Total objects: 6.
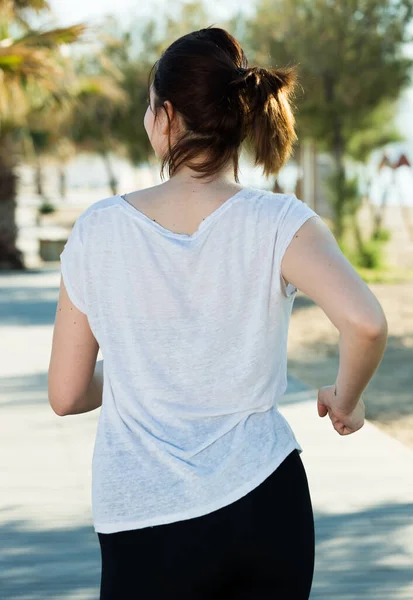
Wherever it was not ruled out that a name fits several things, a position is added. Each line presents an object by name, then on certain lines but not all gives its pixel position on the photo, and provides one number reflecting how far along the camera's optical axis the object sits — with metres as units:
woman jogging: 1.66
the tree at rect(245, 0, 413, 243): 18.19
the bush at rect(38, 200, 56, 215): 39.06
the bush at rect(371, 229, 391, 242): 20.45
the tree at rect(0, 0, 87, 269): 16.83
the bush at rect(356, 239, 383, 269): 19.95
